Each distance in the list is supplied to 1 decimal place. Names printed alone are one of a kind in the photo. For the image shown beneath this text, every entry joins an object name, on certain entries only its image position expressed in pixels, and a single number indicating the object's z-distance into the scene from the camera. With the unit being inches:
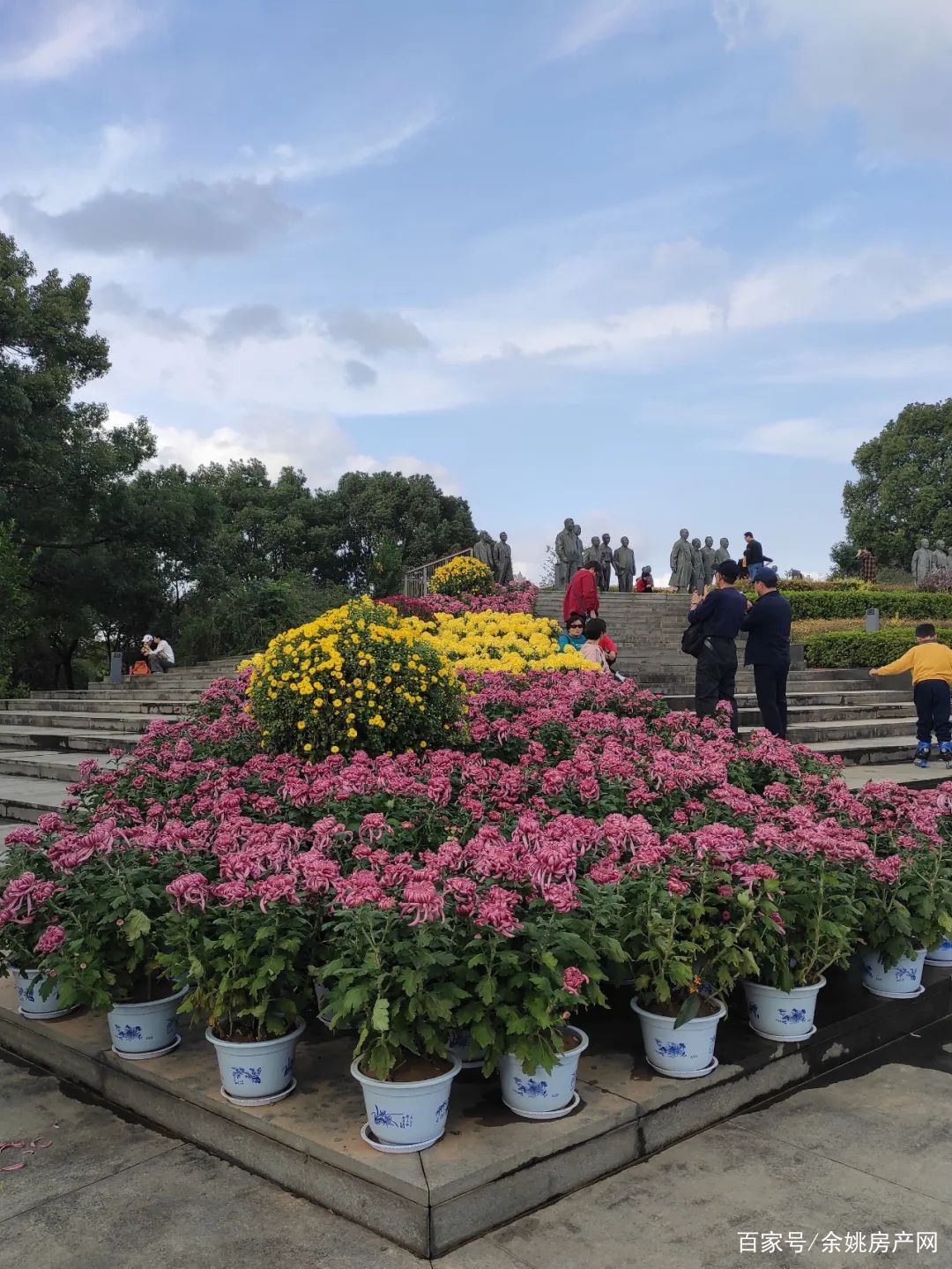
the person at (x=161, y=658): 719.7
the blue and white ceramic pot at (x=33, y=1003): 139.7
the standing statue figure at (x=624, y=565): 979.9
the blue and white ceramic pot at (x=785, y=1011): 130.7
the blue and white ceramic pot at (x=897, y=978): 149.6
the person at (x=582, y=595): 430.6
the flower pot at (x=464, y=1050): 116.6
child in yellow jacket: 354.0
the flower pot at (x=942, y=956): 166.0
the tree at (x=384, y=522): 1476.4
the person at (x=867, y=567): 1157.7
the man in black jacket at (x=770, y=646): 297.0
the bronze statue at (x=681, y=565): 941.2
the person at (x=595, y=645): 354.9
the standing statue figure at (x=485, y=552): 911.7
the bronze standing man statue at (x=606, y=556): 977.5
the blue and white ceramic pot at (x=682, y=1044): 118.3
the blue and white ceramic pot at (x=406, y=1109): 99.7
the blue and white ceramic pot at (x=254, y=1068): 111.8
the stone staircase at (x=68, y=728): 323.9
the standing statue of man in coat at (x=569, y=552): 885.8
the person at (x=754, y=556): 624.0
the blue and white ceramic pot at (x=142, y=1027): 125.7
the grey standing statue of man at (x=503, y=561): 914.7
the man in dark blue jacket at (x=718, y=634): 298.8
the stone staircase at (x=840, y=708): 375.6
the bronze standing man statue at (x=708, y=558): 949.8
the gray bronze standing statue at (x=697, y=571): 943.0
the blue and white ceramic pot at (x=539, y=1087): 107.5
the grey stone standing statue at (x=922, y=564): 890.1
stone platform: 95.3
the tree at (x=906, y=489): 1523.1
